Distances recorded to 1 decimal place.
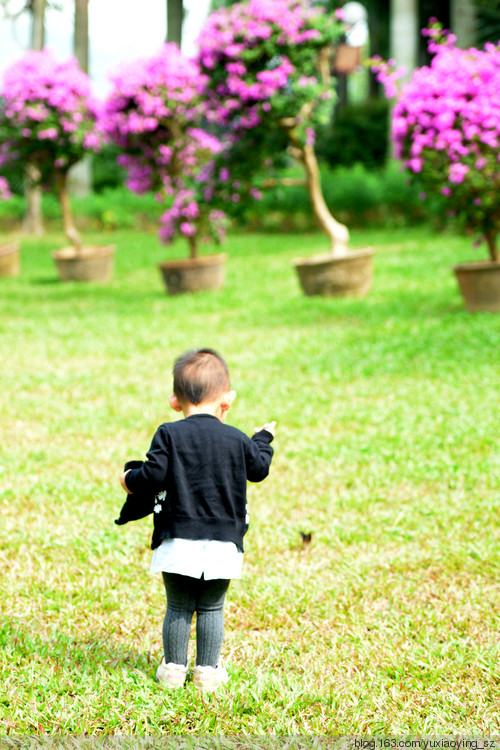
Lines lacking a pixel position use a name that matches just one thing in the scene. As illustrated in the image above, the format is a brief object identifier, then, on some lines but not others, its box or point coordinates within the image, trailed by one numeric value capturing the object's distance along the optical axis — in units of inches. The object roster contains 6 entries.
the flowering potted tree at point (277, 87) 723.4
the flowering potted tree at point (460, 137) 611.5
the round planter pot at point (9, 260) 1143.0
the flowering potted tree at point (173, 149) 809.5
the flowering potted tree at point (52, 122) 941.8
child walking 179.0
